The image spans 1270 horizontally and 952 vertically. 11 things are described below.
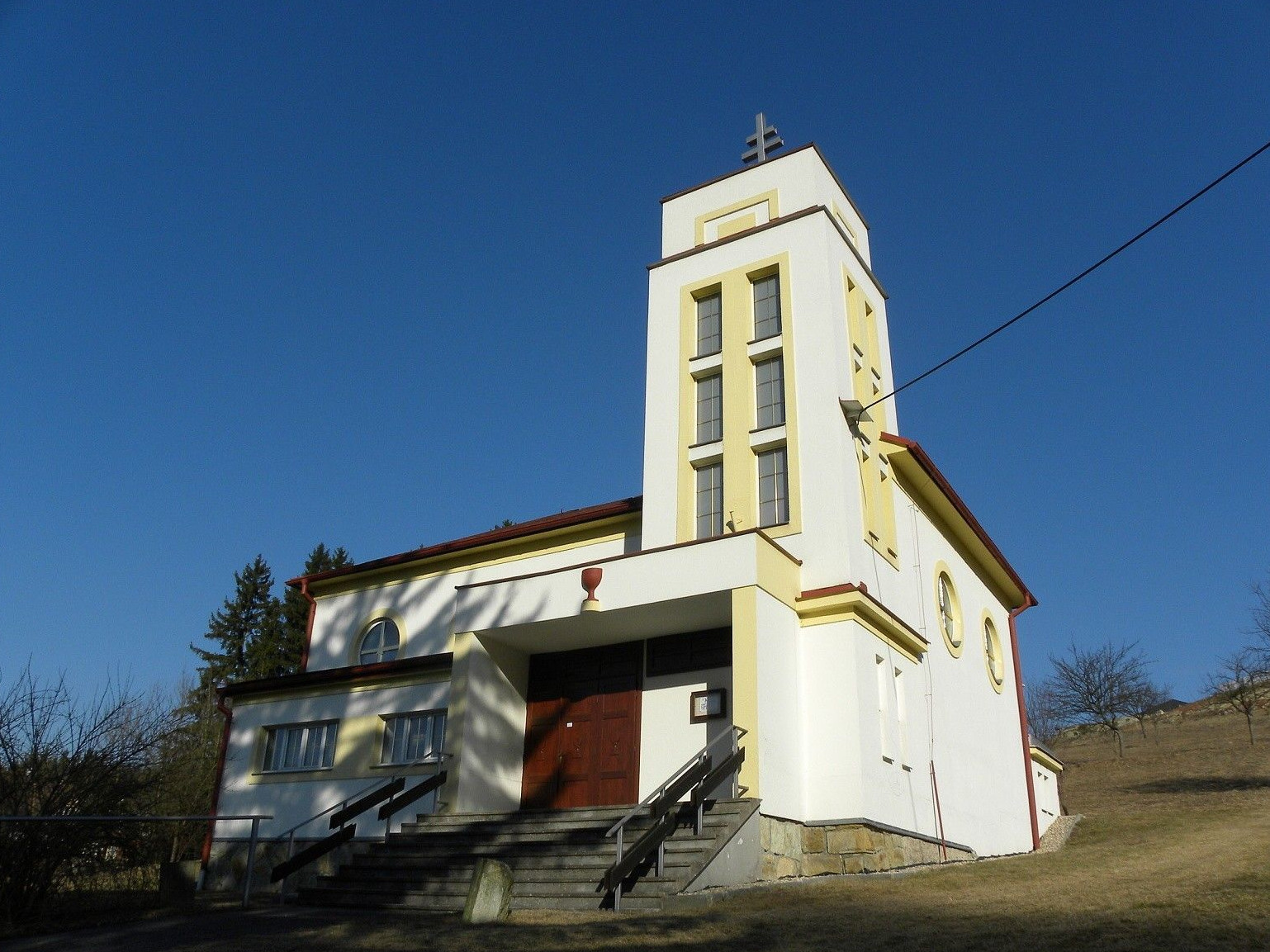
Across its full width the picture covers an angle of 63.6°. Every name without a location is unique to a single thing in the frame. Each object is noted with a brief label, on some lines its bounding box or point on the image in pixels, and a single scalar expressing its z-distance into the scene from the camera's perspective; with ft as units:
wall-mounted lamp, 53.47
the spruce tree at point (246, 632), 148.97
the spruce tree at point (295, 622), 148.77
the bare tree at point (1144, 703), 148.97
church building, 46.09
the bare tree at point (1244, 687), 105.50
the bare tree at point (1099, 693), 147.84
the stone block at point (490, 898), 32.07
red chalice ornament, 49.11
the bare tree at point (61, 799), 33.47
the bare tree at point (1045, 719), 169.96
